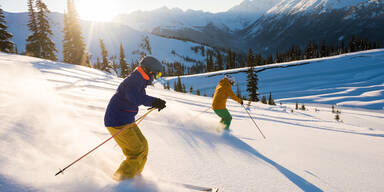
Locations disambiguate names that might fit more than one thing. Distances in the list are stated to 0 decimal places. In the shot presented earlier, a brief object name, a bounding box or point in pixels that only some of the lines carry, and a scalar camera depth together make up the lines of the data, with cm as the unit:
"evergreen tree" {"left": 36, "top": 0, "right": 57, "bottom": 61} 2967
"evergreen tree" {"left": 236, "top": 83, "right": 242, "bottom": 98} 4280
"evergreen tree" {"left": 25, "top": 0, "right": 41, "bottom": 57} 2927
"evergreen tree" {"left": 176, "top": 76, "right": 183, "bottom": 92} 4788
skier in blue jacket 268
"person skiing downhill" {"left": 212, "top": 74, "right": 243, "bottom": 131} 566
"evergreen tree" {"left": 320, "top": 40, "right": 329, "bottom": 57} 8206
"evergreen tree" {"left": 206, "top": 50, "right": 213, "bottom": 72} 8781
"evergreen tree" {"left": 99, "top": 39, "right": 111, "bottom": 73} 4253
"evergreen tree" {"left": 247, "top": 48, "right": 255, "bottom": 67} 3906
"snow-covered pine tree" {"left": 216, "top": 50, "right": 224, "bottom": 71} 9312
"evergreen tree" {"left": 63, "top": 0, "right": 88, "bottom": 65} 3331
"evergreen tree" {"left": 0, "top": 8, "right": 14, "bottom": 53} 2542
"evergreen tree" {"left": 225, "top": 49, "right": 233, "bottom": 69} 8956
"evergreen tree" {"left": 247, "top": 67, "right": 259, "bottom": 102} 3428
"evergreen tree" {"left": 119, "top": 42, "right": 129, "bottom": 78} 4235
